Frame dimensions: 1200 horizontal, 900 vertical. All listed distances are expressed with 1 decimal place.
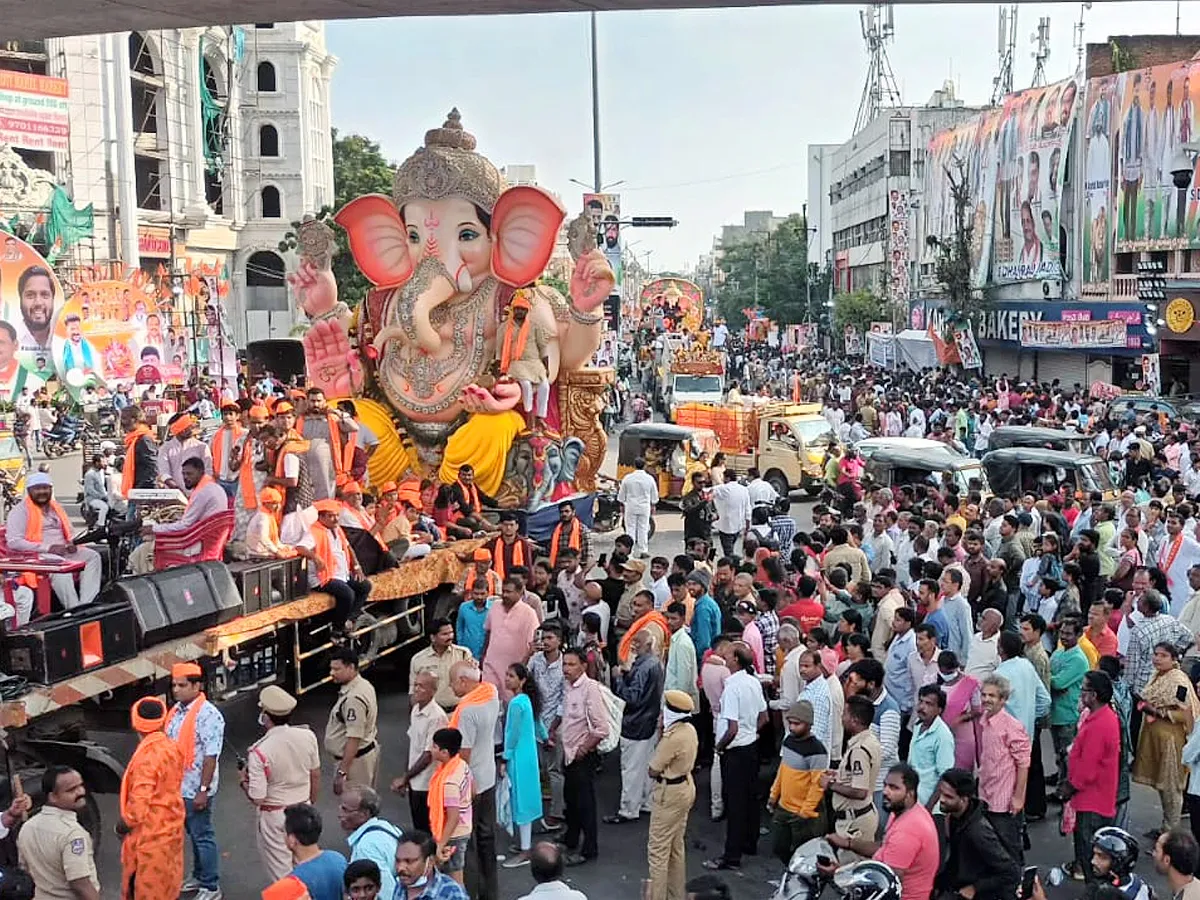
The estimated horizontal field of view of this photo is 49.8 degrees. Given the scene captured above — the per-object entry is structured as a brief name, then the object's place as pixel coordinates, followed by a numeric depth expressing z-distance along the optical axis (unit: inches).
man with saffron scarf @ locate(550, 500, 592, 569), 540.4
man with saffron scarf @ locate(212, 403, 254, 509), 390.0
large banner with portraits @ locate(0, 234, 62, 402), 1126.4
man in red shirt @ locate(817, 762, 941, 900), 230.2
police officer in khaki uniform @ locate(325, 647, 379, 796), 295.4
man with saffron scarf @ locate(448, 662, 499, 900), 280.4
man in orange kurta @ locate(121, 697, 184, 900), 256.5
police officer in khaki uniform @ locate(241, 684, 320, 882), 266.5
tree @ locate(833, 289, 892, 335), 2100.1
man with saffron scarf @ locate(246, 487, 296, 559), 368.2
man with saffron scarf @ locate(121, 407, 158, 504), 487.5
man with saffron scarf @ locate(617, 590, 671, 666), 335.9
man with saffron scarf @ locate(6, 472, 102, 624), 362.3
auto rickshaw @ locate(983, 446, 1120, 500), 629.6
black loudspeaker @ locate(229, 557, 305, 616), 348.2
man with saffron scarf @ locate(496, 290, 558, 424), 581.0
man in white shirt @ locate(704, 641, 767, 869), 302.0
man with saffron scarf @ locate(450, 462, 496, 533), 512.7
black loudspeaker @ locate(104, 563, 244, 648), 310.3
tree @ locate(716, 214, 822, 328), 2849.4
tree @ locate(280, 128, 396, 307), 1738.4
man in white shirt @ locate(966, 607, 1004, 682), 324.2
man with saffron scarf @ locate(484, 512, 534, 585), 456.8
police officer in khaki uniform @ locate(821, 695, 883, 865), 260.1
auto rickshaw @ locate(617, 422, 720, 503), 797.2
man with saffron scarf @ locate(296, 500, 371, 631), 378.3
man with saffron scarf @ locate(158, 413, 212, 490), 488.1
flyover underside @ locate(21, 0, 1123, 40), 253.8
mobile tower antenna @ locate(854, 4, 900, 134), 2950.8
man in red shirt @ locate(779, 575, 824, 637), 366.0
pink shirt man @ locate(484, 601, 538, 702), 352.8
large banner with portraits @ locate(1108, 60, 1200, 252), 1215.6
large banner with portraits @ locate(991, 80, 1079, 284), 1462.8
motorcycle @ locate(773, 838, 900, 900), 217.8
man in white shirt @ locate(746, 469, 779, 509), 641.0
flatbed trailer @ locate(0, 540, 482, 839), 286.4
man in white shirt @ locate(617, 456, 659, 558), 639.8
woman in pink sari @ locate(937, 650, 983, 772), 289.3
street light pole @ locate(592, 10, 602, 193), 1374.3
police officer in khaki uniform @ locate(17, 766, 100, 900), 228.2
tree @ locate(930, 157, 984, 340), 1558.8
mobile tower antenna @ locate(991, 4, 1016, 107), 2492.6
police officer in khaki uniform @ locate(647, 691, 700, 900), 275.6
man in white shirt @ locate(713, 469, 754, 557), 618.5
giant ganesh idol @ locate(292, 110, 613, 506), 581.0
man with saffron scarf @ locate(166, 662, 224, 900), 275.1
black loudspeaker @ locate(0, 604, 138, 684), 284.2
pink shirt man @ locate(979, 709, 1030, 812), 278.4
